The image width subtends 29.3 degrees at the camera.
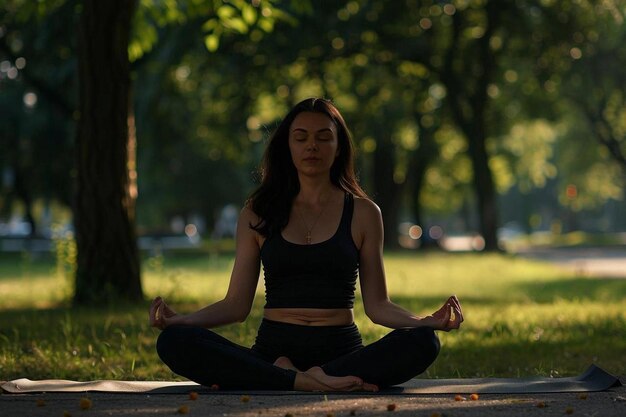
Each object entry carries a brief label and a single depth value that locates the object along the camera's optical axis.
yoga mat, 6.52
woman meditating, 6.37
